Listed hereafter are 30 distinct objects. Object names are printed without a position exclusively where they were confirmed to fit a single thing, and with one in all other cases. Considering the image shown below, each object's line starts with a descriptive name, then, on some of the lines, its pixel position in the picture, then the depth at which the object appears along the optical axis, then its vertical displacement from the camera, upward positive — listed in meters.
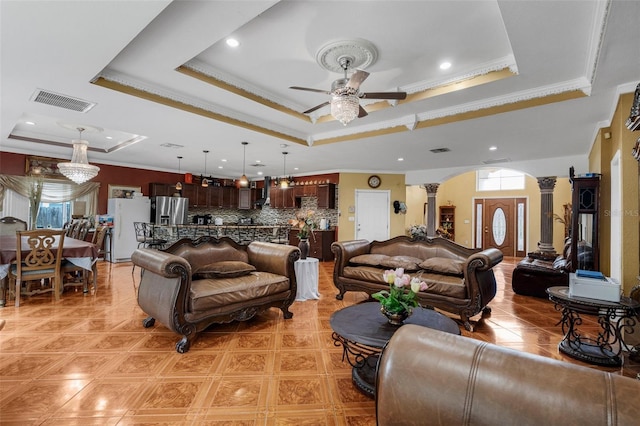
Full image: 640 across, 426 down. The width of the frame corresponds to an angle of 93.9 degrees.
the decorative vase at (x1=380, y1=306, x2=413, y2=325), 2.04 -0.66
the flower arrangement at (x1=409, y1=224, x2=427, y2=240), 4.45 -0.24
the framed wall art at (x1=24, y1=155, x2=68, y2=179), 6.30 +1.01
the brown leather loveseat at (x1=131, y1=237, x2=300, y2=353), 2.61 -0.66
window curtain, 6.05 +0.53
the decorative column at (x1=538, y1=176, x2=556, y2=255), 6.18 +0.27
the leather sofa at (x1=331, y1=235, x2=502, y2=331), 3.26 -0.61
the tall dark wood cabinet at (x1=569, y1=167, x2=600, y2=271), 3.71 +0.14
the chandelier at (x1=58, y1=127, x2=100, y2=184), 5.21 +0.84
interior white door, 8.26 +0.18
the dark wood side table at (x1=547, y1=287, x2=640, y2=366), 2.34 -0.89
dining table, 3.67 -0.54
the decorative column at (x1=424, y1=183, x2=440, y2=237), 8.10 +0.25
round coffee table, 1.94 -0.75
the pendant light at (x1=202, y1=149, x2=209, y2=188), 6.34 +1.16
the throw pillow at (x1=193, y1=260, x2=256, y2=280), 3.15 -0.57
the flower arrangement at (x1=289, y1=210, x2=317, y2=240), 4.29 -0.11
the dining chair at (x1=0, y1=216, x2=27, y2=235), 5.52 -0.23
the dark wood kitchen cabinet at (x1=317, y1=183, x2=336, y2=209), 8.20 +0.65
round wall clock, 8.23 +1.06
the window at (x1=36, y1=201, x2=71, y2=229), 6.65 -0.03
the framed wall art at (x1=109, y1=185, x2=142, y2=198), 7.41 +0.61
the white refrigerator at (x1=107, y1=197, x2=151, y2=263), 6.99 -0.22
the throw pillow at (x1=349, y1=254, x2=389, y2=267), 4.12 -0.57
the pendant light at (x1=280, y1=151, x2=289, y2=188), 6.21 +1.32
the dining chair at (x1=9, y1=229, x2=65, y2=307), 3.70 -0.61
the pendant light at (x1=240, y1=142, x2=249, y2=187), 5.47 +1.32
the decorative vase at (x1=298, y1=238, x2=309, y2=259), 4.23 -0.41
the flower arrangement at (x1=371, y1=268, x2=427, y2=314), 1.99 -0.51
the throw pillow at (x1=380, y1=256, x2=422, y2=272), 3.89 -0.57
